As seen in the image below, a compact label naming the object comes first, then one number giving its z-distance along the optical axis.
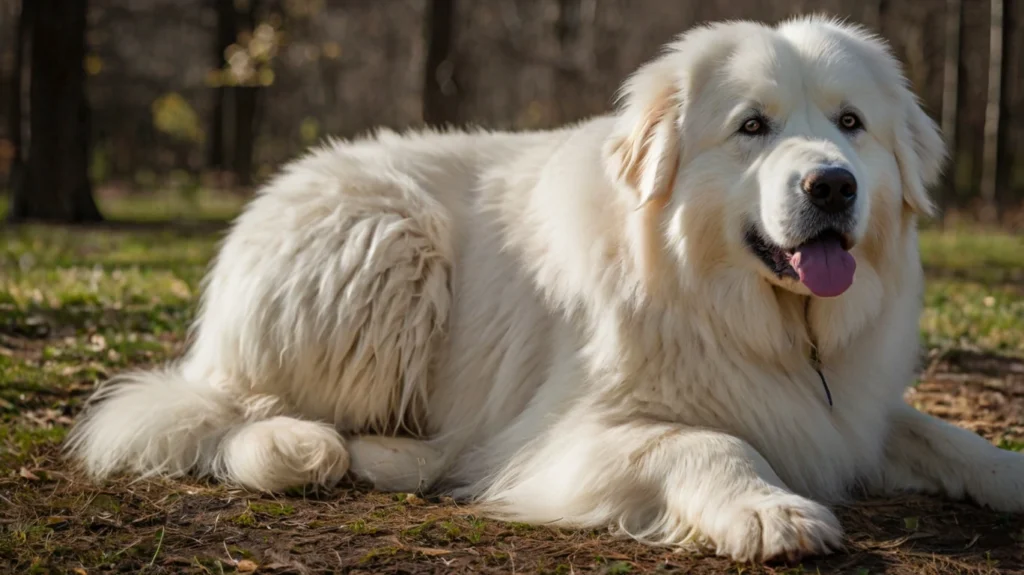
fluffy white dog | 3.14
